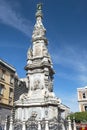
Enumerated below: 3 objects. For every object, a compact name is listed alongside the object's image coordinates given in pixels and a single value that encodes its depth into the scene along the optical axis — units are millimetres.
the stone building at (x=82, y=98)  31950
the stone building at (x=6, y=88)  19489
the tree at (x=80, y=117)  22979
